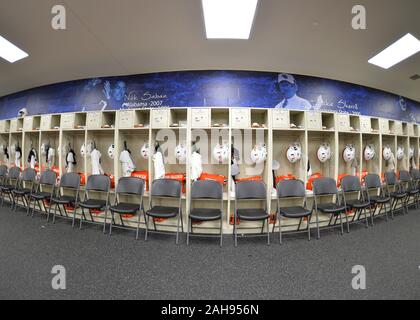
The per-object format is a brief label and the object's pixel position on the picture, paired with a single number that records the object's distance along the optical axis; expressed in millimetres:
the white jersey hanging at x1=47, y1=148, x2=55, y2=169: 4129
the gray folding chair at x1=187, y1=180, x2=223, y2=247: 2764
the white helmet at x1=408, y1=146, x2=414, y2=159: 4801
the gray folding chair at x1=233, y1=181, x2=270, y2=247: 2688
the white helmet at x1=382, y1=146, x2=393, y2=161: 4203
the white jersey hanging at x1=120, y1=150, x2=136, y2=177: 3326
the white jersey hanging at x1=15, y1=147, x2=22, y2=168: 4699
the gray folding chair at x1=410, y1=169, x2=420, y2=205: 4616
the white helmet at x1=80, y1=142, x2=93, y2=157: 3565
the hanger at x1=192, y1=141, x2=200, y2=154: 3265
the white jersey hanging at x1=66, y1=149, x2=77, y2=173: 3833
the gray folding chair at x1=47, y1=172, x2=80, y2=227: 3186
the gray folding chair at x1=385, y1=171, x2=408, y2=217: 3721
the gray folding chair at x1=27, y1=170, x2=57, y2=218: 3387
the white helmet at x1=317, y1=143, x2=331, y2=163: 3361
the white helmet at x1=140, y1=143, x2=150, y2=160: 3274
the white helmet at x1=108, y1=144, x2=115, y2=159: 3427
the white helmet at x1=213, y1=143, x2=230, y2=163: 3000
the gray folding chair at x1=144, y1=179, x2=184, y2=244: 2810
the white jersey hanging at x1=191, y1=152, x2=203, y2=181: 3020
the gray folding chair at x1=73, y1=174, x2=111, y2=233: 3016
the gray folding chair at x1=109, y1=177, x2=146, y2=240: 2887
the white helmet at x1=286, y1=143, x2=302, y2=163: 3201
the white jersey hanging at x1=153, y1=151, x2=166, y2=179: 3121
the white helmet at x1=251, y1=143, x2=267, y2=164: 3023
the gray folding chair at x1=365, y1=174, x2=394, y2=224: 3351
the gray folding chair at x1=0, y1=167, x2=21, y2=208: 4066
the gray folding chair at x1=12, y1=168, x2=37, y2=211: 3734
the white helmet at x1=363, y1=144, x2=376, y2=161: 3867
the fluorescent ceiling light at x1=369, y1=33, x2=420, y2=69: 2927
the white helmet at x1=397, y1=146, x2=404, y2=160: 4598
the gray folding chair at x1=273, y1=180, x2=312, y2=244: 2781
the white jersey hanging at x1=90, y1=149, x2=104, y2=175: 3572
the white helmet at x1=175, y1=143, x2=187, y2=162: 3082
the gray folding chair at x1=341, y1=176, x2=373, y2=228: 3073
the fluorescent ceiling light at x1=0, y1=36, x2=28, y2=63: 3010
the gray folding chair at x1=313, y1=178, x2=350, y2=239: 2883
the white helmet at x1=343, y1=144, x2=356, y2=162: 3635
